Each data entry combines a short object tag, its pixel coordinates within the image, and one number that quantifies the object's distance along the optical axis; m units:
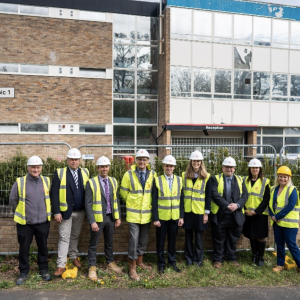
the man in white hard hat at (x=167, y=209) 4.92
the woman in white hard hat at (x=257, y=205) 5.26
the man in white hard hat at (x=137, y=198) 4.90
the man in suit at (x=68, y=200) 4.75
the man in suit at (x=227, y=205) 5.18
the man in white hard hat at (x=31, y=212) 4.54
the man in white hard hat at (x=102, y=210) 4.77
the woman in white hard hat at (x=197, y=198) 5.11
